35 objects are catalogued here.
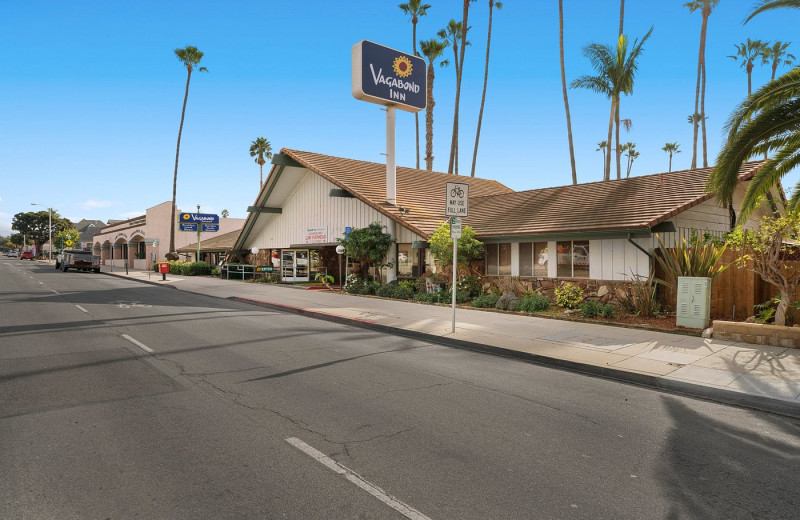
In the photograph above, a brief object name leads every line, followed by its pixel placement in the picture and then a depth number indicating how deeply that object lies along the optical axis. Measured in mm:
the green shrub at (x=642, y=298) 13016
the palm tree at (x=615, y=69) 25750
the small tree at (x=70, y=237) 80900
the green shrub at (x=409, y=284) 20188
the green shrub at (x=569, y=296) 15094
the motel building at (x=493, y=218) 14562
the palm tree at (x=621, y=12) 34062
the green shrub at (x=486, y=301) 16141
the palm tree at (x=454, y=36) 37200
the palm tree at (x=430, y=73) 34062
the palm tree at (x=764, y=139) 10086
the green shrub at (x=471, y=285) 18141
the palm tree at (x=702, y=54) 33281
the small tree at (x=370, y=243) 21631
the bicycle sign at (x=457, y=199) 11125
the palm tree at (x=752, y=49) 41894
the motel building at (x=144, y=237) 47438
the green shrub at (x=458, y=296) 17812
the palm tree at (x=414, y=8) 37062
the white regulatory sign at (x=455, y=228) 11187
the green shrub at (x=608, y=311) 13242
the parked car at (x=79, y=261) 41438
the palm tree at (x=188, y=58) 44281
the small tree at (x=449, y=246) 17625
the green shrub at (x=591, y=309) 13523
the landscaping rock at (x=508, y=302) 15250
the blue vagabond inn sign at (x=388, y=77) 21609
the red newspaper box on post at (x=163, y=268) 31309
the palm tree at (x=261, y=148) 62906
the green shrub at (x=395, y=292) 19500
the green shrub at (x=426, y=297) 17938
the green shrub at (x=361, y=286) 21406
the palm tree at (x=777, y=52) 42281
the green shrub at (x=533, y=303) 14781
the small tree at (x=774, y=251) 9500
